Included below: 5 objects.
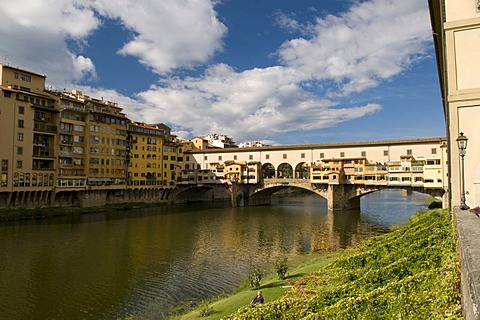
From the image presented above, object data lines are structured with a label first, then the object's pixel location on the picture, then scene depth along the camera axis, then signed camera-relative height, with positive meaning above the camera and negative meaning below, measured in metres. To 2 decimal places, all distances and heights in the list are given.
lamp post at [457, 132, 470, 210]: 13.74 +1.12
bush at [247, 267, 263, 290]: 18.14 -5.25
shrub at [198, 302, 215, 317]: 14.94 -5.70
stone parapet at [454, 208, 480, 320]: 3.80 -1.19
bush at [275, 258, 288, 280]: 19.47 -5.03
